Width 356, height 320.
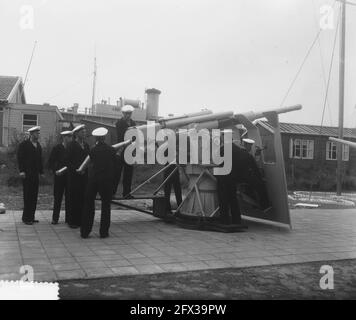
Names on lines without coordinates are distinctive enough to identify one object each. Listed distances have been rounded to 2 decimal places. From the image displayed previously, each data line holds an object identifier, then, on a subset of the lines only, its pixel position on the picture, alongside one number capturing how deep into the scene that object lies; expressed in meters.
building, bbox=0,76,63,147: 27.94
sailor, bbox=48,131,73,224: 9.07
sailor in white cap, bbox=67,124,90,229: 8.79
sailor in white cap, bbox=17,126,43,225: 8.82
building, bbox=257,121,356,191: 36.59
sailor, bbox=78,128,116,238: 7.66
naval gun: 8.95
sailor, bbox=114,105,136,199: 9.24
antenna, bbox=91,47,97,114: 36.70
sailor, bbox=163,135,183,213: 9.94
